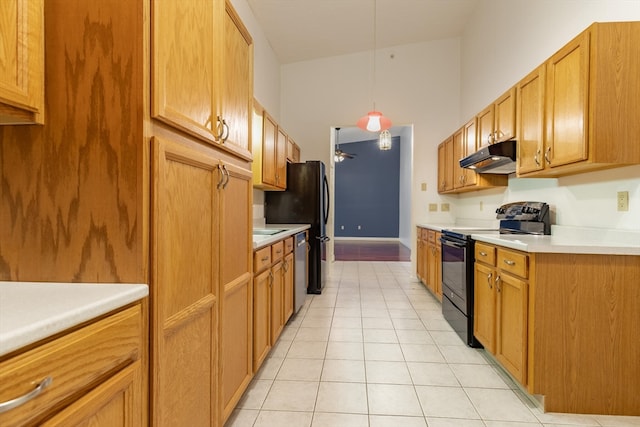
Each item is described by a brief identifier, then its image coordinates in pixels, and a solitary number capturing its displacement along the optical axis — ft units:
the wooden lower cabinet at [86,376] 1.83
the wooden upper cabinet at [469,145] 11.42
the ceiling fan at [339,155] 25.27
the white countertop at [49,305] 1.85
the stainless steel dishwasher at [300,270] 10.12
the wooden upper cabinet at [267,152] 9.66
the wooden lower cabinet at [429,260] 11.87
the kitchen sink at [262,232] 8.84
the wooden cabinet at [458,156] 12.60
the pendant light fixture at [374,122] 13.83
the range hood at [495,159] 8.42
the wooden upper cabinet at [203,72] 3.15
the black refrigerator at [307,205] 13.16
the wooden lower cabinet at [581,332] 5.39
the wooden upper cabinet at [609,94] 5.57
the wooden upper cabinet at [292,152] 13.79
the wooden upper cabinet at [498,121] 8.66
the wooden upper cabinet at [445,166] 14.08
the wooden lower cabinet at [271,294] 6.42
